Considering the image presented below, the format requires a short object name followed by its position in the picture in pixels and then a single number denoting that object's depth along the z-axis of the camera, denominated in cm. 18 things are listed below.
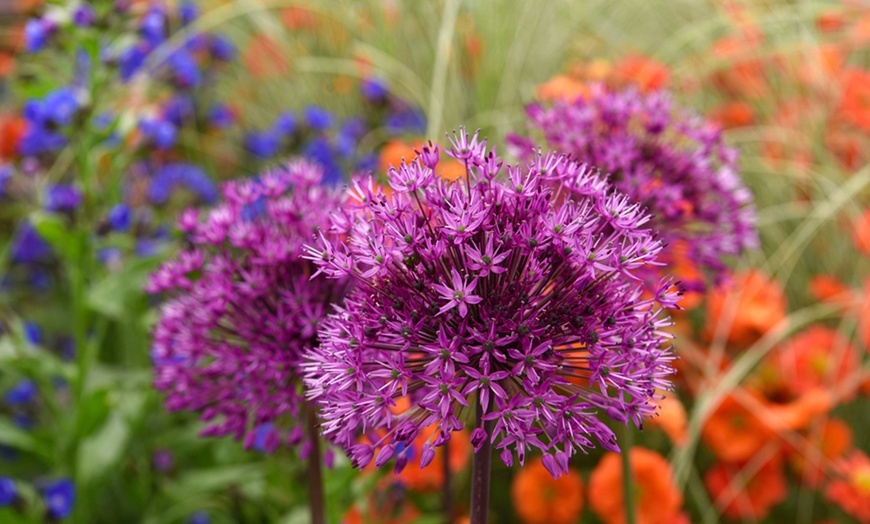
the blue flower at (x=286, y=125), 271
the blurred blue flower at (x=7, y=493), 186
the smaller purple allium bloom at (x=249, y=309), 112
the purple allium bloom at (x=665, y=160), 138
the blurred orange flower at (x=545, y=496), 199
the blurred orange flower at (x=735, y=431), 215
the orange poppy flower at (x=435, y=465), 184
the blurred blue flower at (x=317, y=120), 271
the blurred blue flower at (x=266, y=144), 276
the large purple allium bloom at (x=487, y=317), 87
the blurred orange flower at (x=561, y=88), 221
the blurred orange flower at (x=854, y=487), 193
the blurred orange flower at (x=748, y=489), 219
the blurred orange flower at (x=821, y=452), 216
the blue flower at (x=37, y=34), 204
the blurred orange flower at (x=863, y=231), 229
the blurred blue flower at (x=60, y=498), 184
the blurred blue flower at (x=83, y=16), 189
